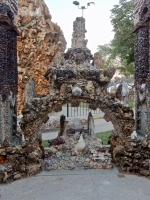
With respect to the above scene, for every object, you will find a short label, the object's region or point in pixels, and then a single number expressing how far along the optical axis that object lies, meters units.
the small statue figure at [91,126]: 7.48
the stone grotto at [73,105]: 5.77
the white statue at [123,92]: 6.55
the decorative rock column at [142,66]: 5.96
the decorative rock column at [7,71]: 5.71
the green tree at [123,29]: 13.87
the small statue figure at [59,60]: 6.37
